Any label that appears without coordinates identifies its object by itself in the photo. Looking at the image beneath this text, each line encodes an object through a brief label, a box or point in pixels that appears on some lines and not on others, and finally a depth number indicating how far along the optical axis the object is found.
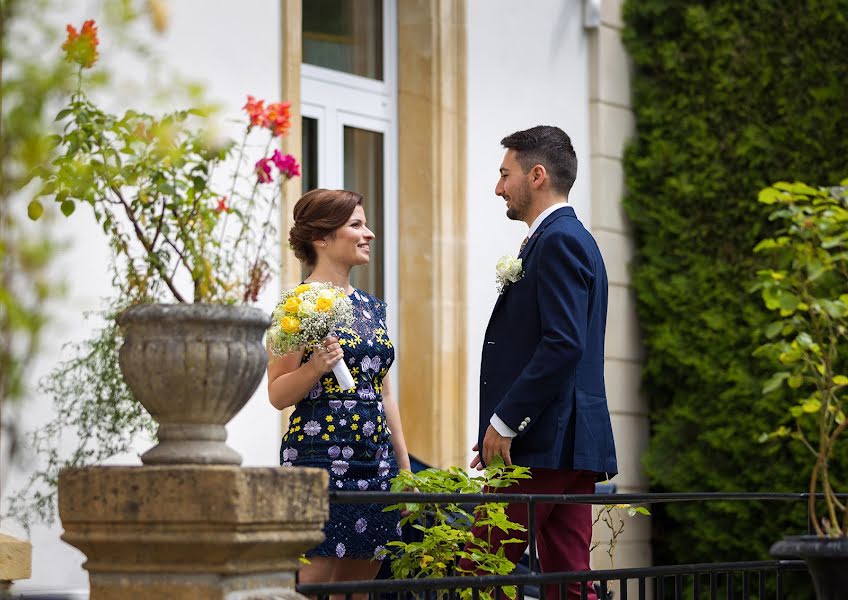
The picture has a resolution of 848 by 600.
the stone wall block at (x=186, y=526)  4.92
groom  7.64
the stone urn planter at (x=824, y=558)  6.07
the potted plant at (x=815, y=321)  6.10
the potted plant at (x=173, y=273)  4.99
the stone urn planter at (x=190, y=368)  4.99
